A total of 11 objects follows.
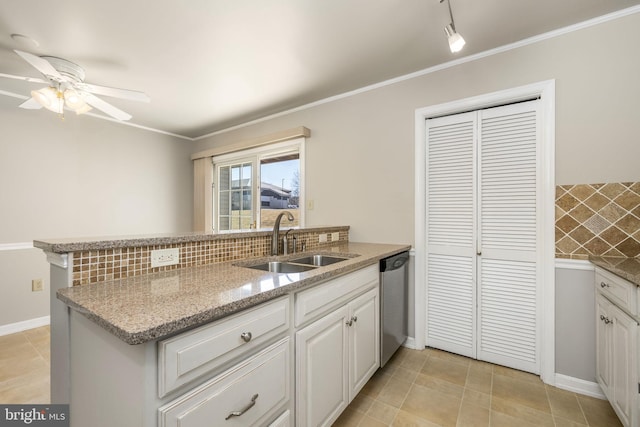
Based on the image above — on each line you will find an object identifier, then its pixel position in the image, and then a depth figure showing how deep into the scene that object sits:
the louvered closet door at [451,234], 2.26
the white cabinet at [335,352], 1.26
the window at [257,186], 3.40
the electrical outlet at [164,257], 1.34
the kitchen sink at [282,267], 1.78
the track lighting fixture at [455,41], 1.50
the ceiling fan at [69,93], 2.10
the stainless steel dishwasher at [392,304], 1.99
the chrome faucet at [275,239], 1.90
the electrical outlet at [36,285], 2.99
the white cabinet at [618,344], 1.26
